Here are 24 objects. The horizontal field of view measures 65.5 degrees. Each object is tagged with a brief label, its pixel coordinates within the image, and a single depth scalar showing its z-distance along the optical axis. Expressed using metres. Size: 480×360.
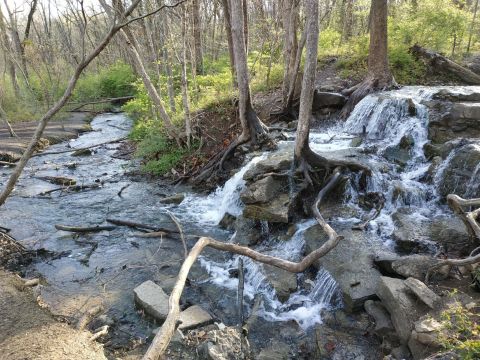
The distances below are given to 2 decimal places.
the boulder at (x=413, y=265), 5.44
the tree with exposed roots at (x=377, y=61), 11.94
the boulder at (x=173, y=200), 9.93
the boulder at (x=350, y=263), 5.57
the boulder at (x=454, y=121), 8.95
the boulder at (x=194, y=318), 5.30
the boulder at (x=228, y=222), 8.54
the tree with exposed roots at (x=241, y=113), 8.95
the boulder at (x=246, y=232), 7.72
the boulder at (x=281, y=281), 6.04
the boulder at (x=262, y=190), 7.94
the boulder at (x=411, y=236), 6.36
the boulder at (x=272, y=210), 7.59
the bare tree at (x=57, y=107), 5.07
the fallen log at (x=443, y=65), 13.02
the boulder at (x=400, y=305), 4.64
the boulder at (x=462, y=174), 7.41
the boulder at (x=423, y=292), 4.69
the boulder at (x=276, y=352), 4.88
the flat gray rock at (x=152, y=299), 5.52
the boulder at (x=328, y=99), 12.39
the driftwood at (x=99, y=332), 4.59
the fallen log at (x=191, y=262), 2.58
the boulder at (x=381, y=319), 4.92
